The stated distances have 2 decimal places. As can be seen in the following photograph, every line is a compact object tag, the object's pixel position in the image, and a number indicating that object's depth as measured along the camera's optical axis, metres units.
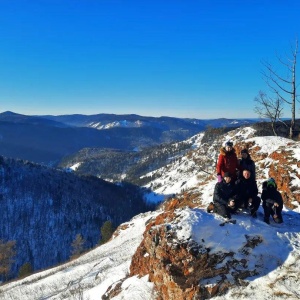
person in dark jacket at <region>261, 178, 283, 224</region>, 14.81
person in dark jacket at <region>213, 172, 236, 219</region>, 14.43
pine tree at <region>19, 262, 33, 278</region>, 59.44
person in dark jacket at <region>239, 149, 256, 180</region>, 15.52
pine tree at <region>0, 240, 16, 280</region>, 52.81
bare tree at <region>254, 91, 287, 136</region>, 35.41
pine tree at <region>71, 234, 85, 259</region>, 78.34
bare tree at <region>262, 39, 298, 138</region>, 28.12
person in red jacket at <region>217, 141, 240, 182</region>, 15.25
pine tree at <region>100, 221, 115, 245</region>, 66.75
